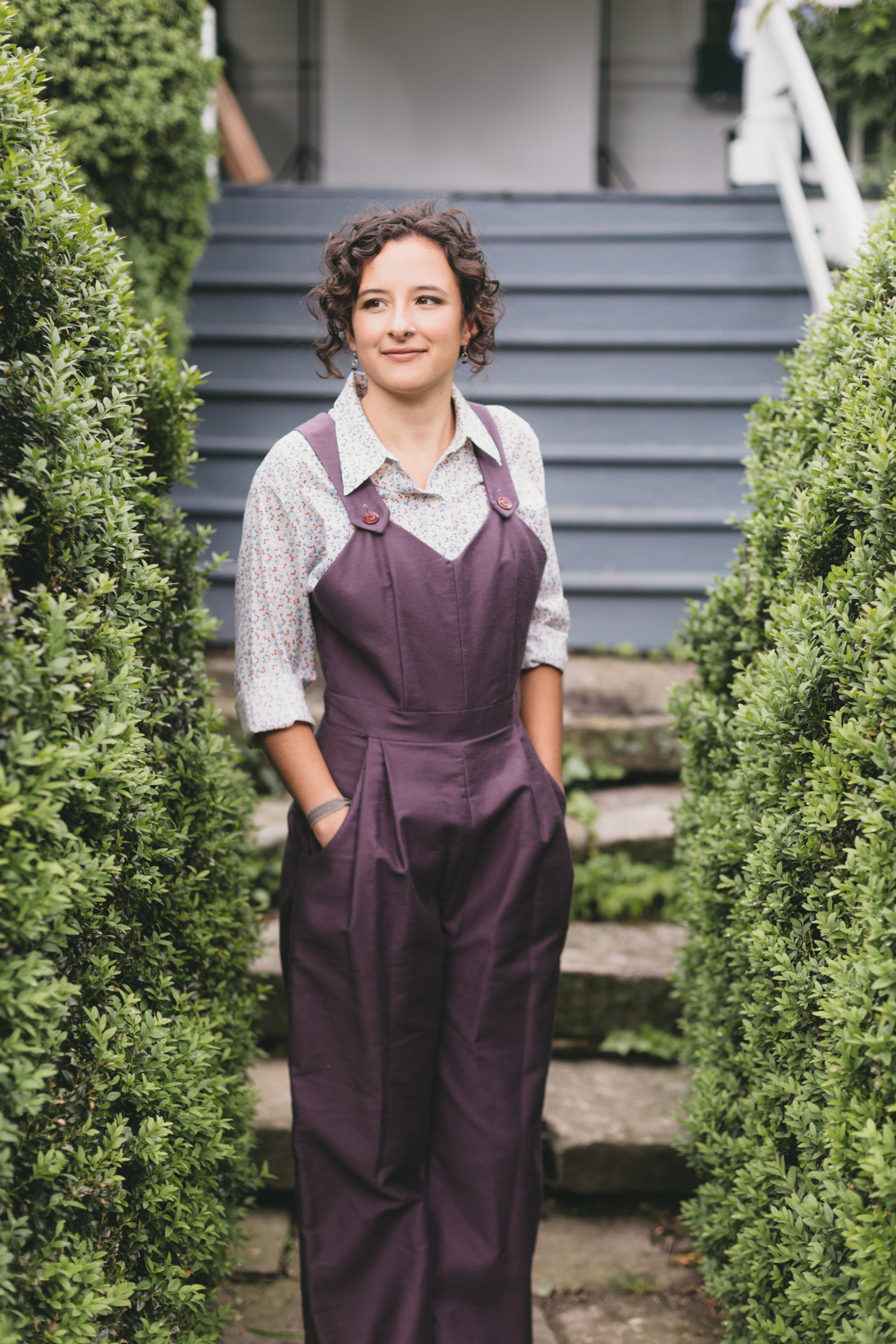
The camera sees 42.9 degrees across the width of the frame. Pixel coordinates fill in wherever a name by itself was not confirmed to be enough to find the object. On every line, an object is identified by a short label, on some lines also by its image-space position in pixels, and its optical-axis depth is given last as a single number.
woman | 1.89
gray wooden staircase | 4.34
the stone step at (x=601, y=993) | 2.96
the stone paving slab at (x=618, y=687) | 3.73
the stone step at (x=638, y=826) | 3.31
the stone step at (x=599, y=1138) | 2.74
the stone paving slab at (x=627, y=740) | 3.63
